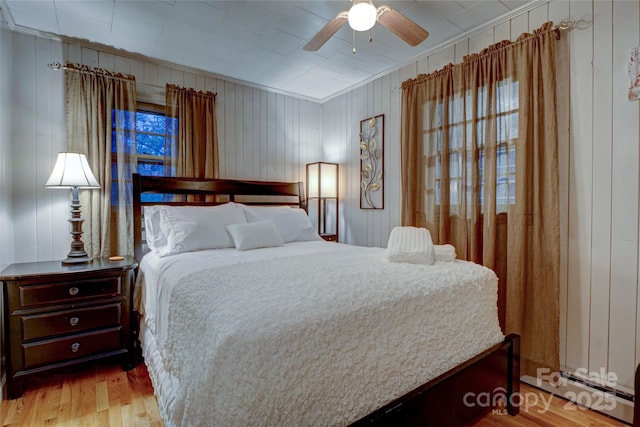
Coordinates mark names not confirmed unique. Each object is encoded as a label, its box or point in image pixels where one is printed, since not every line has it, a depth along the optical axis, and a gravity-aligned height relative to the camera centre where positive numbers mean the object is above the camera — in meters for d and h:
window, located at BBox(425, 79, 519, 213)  2.33 +0.56
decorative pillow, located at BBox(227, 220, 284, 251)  2.62 -0.23
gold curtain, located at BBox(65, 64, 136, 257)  2.67 +0.57
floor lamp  3.94 +0.18
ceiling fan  1.76 +1.11
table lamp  2.33 +0.20
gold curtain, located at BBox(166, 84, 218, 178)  3.16 +0.78
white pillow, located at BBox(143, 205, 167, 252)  2.59 -0.18
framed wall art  3.52 +0.52
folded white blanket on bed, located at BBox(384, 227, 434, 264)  1.93 -0.24
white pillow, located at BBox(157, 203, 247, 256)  2.49 -0.15
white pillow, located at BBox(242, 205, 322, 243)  3.10 -0.12
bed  1.03 -0.52
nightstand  1.99 -0.72
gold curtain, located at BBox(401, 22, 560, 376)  2.13 +0.28
